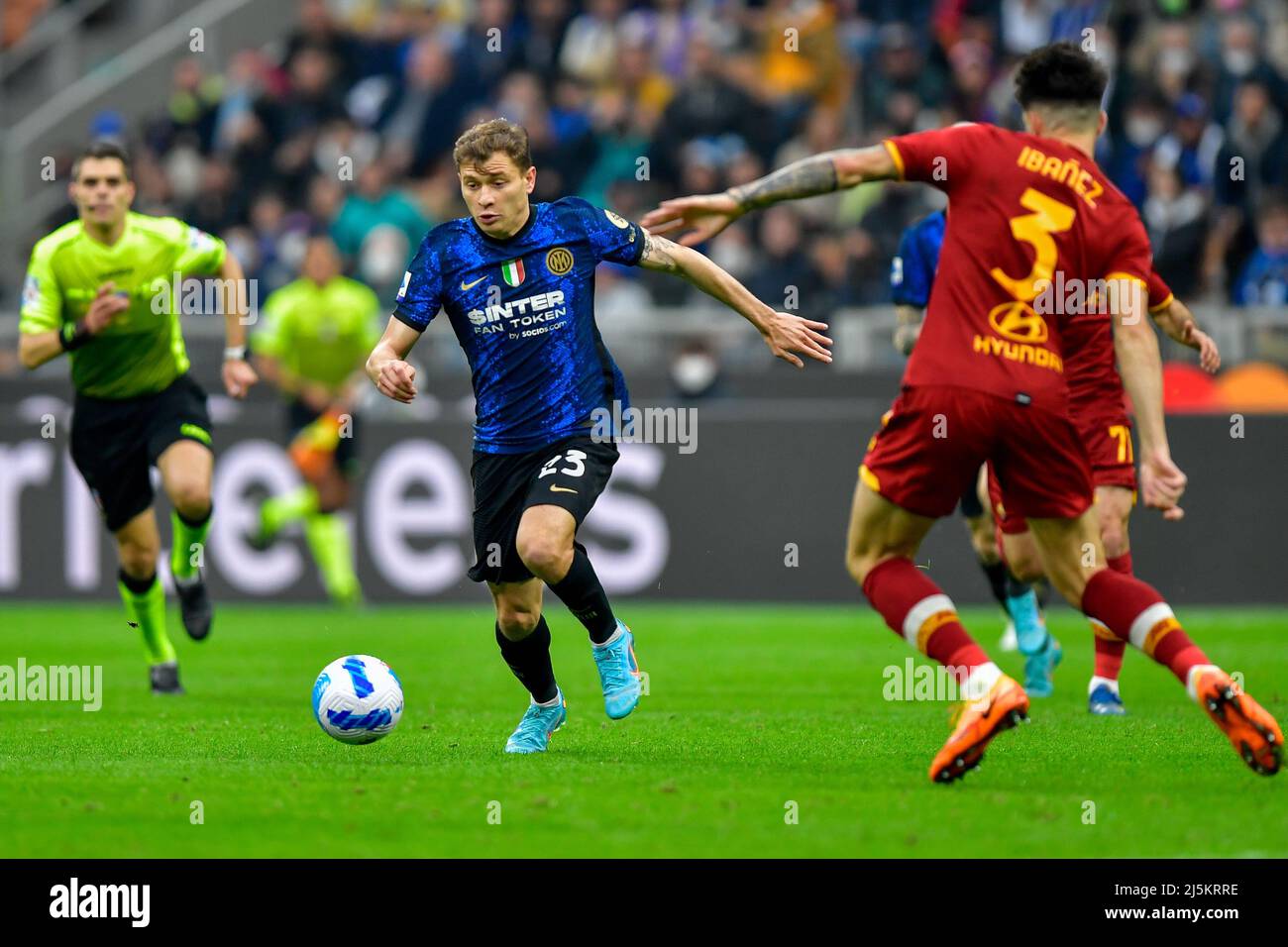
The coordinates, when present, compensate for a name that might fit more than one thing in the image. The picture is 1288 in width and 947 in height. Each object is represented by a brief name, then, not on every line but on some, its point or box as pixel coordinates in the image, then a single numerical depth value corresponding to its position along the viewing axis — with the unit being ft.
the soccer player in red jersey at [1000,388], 21.94
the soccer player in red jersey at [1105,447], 30.60
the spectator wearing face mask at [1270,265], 53.98
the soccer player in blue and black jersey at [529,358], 25.62
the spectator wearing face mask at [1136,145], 57.82
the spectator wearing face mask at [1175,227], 55.52
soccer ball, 26.30
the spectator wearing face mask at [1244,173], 55.93
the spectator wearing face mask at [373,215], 63.93
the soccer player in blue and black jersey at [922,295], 32.96
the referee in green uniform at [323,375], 54.29
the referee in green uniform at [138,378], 35.63
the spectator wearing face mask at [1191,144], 57.88
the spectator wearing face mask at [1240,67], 58.39
